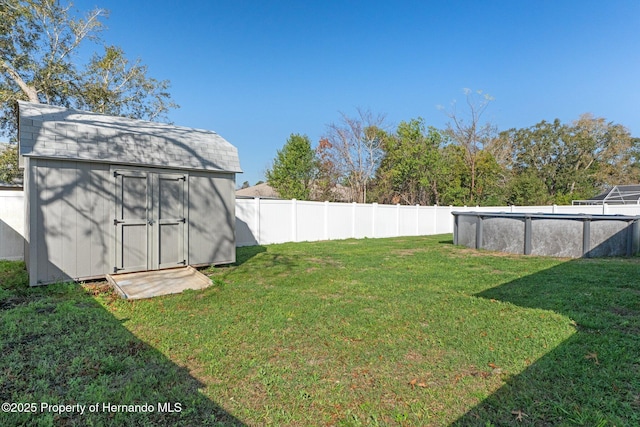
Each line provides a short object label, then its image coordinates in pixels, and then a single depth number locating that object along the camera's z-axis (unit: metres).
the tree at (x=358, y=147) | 24.73
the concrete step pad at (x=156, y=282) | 5.04
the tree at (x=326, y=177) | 25.50
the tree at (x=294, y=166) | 24.11
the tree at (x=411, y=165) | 24.64
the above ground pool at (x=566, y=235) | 8.23
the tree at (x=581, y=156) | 36.00
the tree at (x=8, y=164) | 15.72
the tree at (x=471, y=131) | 24.83
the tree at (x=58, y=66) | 14.69
